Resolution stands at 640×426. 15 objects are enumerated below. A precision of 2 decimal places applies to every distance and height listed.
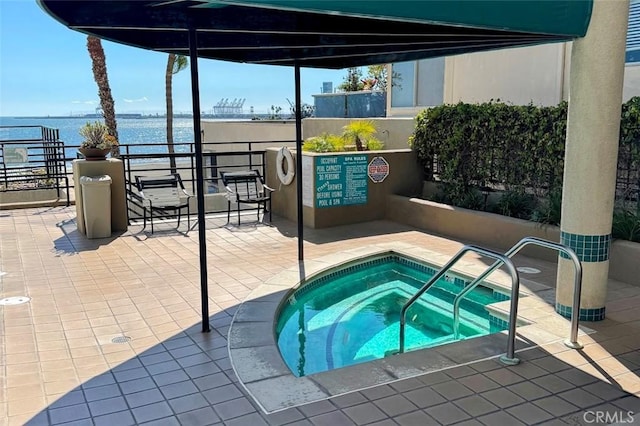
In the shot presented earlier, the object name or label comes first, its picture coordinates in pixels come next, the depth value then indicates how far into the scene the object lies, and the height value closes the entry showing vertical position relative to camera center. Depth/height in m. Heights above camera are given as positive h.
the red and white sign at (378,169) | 9.04 -0.58
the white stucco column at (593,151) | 4.27 -0.15
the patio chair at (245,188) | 9.11 -0.90
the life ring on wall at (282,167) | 9.10 -0.53
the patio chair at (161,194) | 8.53 -0.94
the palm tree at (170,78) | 17.31 +1.83
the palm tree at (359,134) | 9.85 +0.01
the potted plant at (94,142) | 8.25 -0.09
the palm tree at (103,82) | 13.26 +1.35
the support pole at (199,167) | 4.27 -0.25
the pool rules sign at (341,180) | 8.59 -0.72
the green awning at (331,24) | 3.59 +0.89
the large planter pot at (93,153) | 8.21 -0.26
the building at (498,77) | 7.46 +1.00
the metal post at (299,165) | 6.45 -0.37
